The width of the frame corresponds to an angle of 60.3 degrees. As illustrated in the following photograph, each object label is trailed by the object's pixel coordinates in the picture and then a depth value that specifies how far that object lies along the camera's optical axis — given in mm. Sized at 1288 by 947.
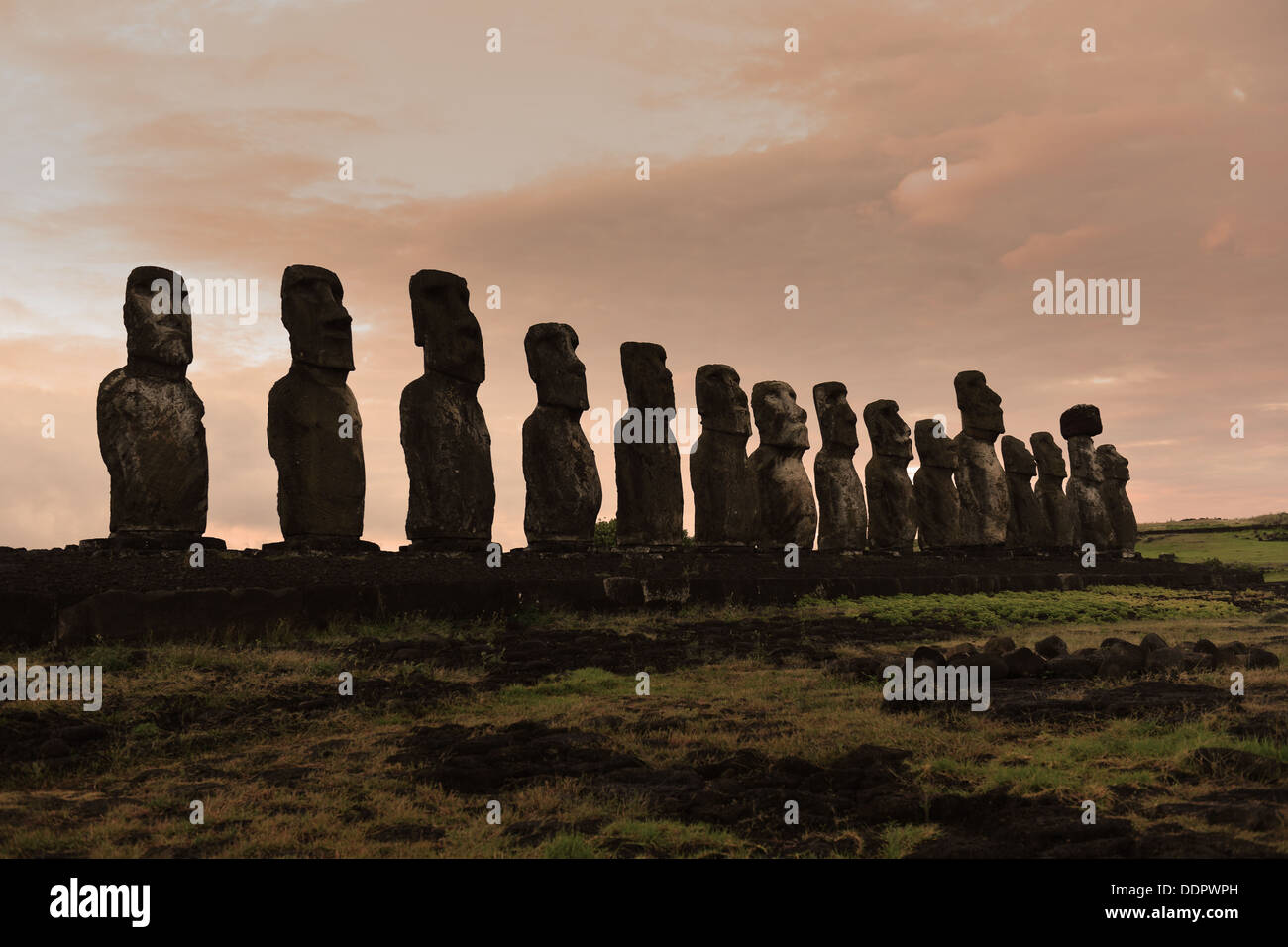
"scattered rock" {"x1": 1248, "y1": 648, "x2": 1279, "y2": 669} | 8266
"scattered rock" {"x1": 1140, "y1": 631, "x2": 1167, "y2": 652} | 8384
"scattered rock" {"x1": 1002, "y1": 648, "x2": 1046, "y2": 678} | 7973
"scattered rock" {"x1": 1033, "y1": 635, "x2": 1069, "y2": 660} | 8836
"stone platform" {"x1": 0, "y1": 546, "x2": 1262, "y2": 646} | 8305
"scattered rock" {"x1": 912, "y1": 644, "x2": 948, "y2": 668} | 7750
